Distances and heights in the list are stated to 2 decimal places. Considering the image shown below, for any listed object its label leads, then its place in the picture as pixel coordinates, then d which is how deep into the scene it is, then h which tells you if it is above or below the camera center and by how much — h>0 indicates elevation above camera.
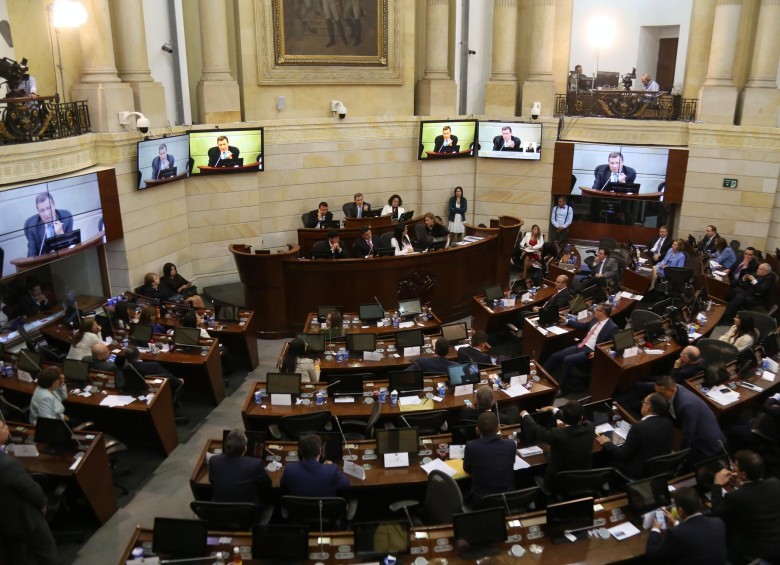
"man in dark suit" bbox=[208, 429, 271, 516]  5.79 -3.03
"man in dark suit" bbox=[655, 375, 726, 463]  6.65 -3.01
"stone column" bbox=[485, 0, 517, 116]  15.95 +0.75
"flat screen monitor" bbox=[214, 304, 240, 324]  10.21 -3.05
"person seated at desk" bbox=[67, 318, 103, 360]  8.77 -2.98
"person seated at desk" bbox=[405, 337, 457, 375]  8.12 -3.00
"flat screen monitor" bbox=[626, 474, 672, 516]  5.52 -3.08
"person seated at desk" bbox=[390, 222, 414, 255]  12.93 -2.60
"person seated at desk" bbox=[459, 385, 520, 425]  6.61 -3.11
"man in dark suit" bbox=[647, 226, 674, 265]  13.57 -2.84
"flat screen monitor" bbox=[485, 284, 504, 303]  10.94 -2.98
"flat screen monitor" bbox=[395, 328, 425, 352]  8.85 -2.96
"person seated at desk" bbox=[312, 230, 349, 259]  12.04 -2.51
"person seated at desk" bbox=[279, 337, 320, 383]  7.98 -2.98
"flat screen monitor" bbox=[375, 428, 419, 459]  6.32 -3.05
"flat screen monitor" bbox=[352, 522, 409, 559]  5.03 -3.11
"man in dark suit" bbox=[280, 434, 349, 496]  5.76 -3.03
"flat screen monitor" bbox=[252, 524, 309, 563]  4.94 -3.08
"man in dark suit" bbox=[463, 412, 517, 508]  5.95 -3.02
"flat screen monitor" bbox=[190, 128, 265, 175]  13.39 -0.96
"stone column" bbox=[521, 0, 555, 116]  15.68 +0.78
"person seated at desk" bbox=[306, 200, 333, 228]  14.44 -2.40
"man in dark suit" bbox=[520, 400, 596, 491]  6.10 -2.94
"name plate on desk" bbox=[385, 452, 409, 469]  6.36 -3.22
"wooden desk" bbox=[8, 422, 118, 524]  6.37 -3.35
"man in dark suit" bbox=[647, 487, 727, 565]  4.86 -3.01
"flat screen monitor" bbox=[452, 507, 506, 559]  5.09 -3.07
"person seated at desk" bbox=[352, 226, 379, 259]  12.19 -2.52
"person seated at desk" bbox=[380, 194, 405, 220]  14.85 -2.29
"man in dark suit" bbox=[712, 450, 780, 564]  5.21 -3.05
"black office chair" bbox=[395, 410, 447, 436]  6.91 -3.13
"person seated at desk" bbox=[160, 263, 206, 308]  11.92 -3.10
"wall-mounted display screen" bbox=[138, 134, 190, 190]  12.05 -1.07
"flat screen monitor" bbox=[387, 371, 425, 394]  7.63 -3.02
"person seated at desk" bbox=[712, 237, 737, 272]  12.77 -2.81
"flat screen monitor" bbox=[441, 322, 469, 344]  9.28 -3.05
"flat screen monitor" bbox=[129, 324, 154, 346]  9.15 -3.01
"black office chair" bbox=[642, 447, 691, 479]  6.05 -3.11
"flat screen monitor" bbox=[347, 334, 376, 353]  8.80 -3.00
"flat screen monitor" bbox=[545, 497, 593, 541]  5.32 -3.14
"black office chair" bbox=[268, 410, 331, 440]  6.88 -3.15
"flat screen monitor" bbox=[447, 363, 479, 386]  7.74 -2.99
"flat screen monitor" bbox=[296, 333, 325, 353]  8.78 -3.00
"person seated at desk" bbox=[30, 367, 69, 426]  7.00 -2.94
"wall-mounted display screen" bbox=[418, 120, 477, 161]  15.79 -0.90
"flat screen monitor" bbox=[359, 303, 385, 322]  9.98 -2.99
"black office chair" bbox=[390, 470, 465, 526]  5.66 -3.23
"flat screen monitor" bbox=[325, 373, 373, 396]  7.59 -3.05
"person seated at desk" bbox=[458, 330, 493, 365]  8.37 -3.03
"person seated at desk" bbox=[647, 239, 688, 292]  12.52 -2.83
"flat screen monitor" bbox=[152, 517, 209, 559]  4.98 -3.07
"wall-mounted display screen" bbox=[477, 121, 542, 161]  15.75 -0.94
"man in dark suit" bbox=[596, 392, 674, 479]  6.27 -2.99
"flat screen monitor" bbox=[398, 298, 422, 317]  10.14 -2.96
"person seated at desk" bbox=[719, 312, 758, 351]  8.79 -2.95
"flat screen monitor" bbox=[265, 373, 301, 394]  7.48 -2.99
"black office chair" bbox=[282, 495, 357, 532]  5.50 -3.24
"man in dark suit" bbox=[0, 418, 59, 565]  5.36 -3.23
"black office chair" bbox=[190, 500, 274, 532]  5.35 -3.14
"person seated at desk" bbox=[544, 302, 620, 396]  9.39 -3.33
